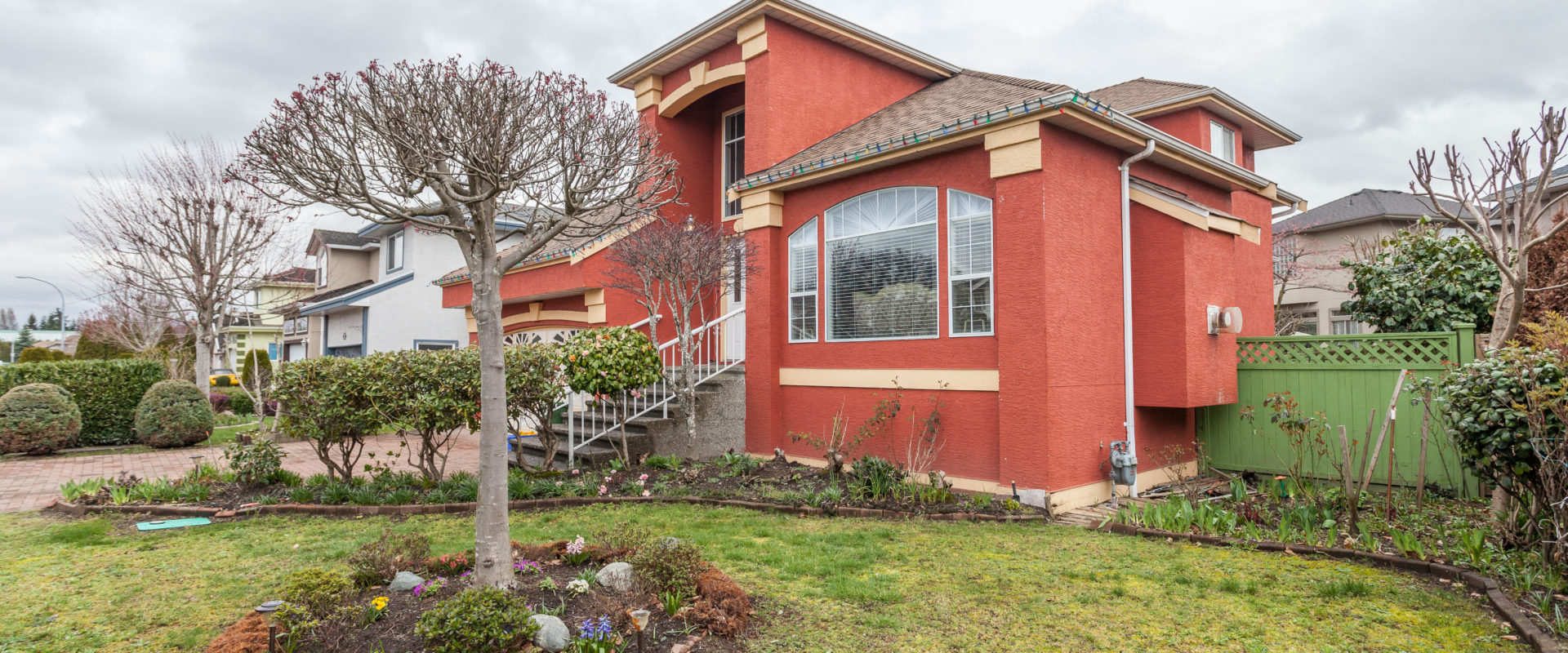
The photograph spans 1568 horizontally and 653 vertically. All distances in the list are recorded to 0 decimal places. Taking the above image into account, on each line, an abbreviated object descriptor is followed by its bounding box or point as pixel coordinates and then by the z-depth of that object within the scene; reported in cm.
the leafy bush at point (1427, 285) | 1039
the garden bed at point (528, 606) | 363
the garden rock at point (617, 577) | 463
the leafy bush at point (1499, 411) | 479
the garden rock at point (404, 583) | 462
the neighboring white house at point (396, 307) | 1975
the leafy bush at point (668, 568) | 447
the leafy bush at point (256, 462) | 866
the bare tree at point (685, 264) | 922
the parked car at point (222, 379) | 3039
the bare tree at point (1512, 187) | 550
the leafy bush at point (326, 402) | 809
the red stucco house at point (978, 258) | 750
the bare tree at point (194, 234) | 1463
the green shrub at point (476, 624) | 352
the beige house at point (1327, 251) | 2120
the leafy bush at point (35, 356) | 2266
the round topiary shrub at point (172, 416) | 1419
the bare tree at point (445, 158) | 430
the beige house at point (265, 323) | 1728
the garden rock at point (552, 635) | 375
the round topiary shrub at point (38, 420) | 1301
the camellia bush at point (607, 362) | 868
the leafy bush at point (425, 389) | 797
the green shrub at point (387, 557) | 470
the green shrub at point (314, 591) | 395
